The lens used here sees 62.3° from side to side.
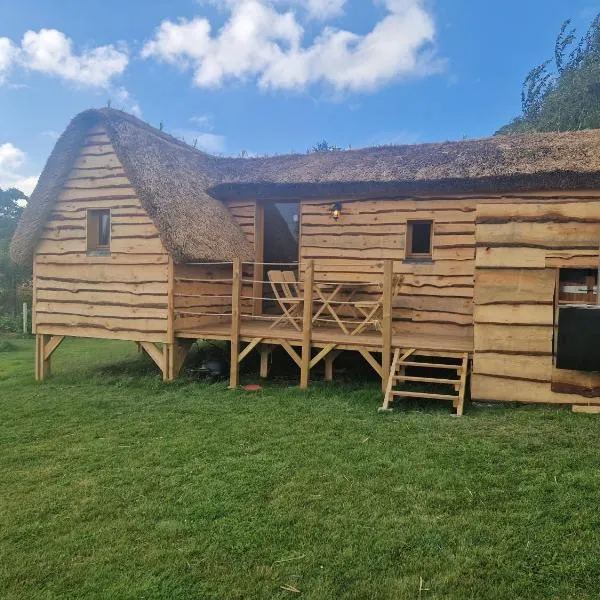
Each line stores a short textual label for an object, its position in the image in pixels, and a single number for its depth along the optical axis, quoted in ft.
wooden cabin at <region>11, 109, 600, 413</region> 24.45
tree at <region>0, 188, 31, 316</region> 66.80
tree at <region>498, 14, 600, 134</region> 57.42
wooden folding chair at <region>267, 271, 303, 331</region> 28.60
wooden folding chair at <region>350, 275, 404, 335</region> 25.98
